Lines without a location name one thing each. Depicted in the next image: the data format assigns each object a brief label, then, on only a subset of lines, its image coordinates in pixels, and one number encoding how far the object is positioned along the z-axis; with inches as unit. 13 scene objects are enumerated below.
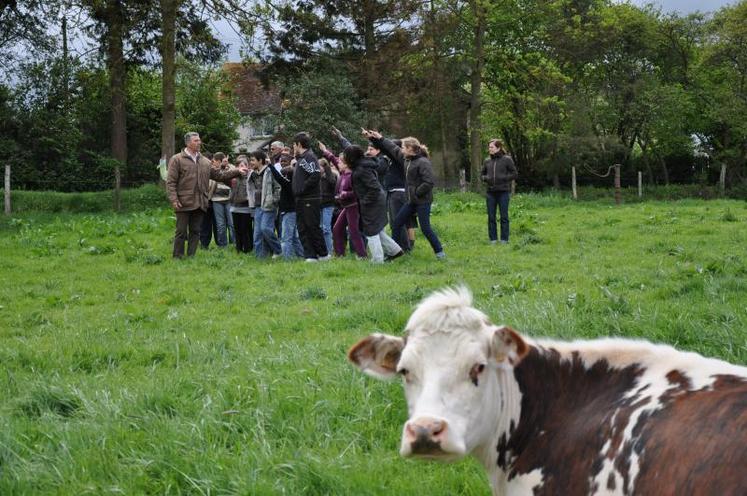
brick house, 1405.0
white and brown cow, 107.5
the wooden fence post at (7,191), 922.1
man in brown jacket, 542.3
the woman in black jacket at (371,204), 488.7
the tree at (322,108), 1288.1
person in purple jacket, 533.6
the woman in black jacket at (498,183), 593.0
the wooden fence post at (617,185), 1077.1
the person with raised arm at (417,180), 505.4
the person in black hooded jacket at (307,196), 514.3
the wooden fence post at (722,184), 1417.3
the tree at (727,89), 1561.3
